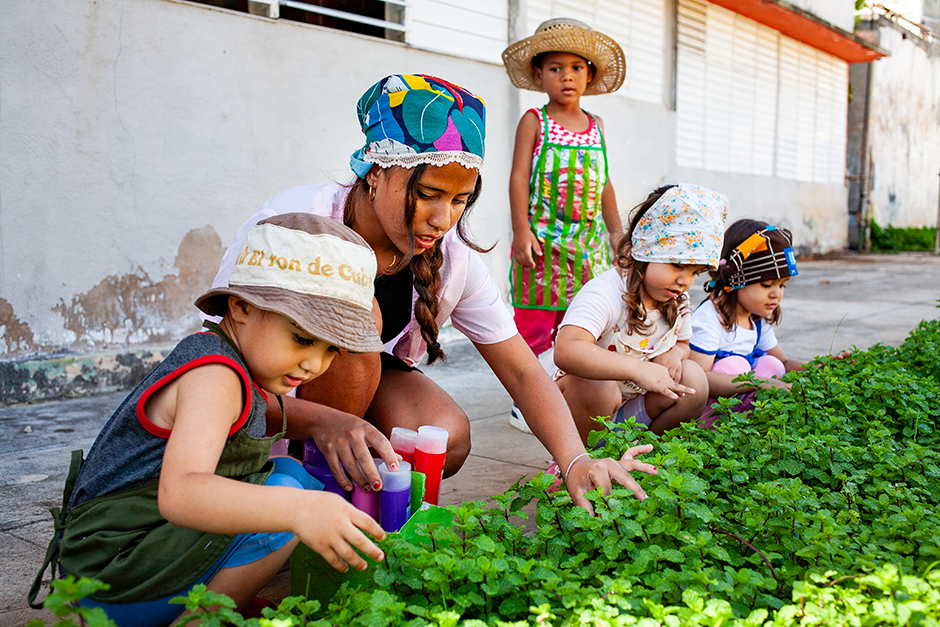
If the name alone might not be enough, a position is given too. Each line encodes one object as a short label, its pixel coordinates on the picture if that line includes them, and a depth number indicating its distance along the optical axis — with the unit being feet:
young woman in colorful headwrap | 6.73
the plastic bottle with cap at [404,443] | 7.48
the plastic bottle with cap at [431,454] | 7.16
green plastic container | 5.36
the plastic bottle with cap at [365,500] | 6.45
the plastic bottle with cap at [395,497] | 6.33
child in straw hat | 13.26
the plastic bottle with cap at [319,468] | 6.84
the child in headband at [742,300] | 11.81
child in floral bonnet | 9.53
